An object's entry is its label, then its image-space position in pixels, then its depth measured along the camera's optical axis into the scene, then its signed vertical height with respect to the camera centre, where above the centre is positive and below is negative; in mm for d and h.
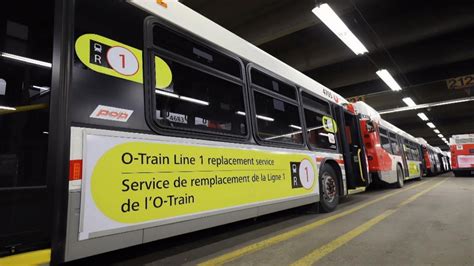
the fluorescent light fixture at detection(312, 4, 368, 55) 6291 +3493
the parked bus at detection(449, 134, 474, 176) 17375 +497
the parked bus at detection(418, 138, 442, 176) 19062 +148
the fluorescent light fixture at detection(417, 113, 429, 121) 21634 +3744
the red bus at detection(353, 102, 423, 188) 8664 +532
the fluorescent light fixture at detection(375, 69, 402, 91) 11023 +3620
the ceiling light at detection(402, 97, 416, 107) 15922 +3639
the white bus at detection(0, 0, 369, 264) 1966 +464
